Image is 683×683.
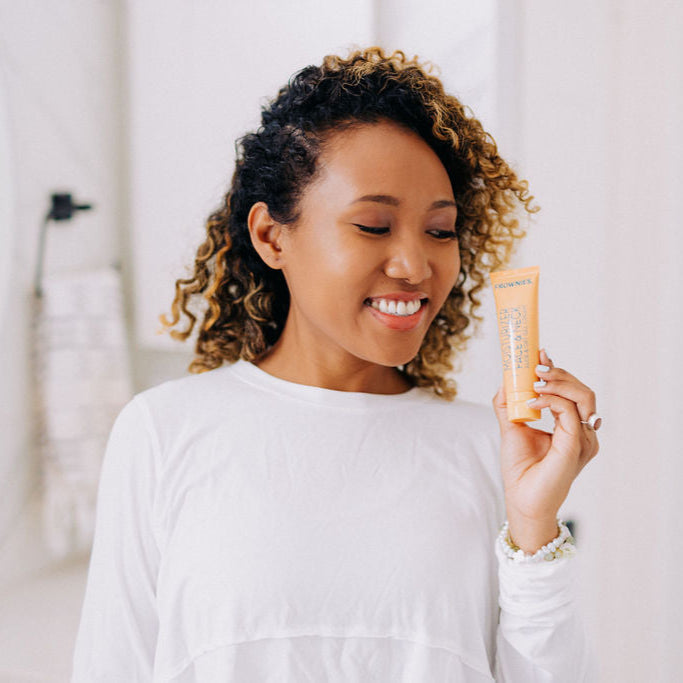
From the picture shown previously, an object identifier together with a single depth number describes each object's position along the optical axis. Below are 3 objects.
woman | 0.61
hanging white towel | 1.06
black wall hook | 1.06
